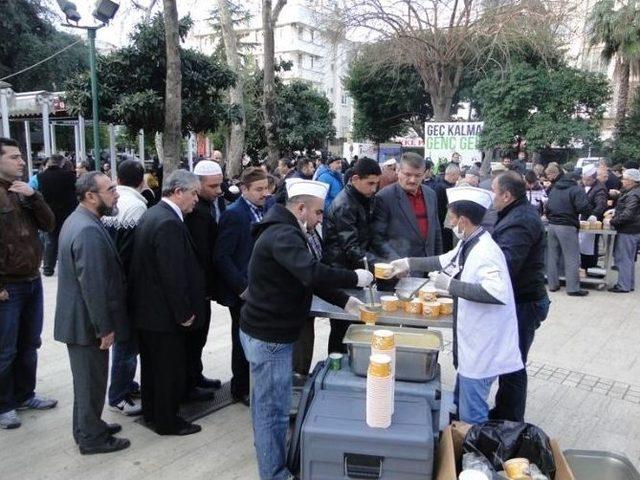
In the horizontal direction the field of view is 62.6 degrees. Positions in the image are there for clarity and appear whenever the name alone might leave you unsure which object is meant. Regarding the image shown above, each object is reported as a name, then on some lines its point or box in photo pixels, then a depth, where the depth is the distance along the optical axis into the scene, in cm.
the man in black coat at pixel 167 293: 339
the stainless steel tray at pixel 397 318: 328
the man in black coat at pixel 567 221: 731
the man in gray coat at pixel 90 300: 320
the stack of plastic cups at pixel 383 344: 256
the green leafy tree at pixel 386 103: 2661
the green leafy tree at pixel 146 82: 882
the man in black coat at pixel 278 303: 274
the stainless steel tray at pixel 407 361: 306
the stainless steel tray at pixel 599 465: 258
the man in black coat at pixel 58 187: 788
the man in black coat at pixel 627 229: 745
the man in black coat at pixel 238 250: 394
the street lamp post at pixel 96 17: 698
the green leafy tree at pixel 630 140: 2114
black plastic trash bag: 247
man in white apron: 296
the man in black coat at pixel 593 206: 836
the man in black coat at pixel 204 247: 409
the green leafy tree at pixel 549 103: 2048
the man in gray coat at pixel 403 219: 444
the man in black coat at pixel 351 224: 404
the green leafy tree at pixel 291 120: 2053
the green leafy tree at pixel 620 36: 2120
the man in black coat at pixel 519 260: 350
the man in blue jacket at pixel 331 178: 862
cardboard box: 232
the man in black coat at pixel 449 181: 869
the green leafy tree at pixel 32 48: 2202
